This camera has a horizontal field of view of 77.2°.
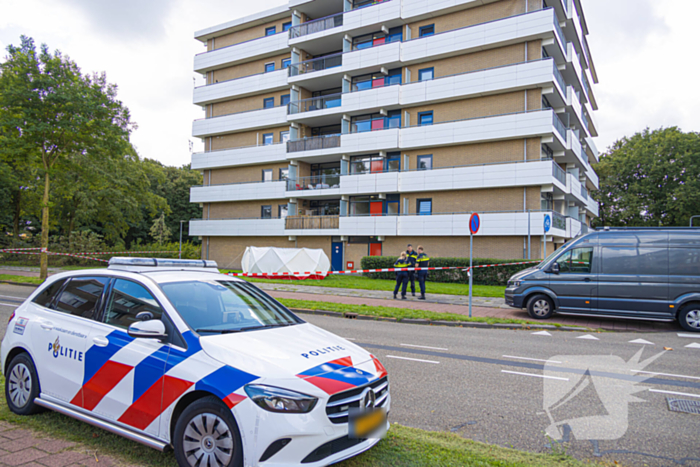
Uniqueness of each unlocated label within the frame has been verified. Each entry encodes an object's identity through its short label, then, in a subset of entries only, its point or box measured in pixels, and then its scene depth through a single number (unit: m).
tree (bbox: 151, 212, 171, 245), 52.26
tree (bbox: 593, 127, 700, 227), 40.94
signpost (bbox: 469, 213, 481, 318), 11.48
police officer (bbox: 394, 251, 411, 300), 15.46
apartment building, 24.66
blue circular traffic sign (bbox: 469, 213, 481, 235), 11.52
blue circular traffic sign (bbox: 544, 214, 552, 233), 14.50
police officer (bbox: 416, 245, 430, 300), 15.45
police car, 2.82
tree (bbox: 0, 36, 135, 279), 18.27
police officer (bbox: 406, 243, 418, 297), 15.48
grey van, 10.05
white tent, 22.95
